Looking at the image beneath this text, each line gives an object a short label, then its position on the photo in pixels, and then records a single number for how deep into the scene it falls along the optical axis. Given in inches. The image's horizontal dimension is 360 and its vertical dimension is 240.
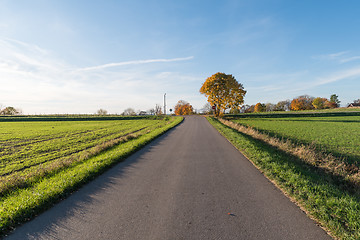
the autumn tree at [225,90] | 1809.8
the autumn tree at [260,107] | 4179.6
